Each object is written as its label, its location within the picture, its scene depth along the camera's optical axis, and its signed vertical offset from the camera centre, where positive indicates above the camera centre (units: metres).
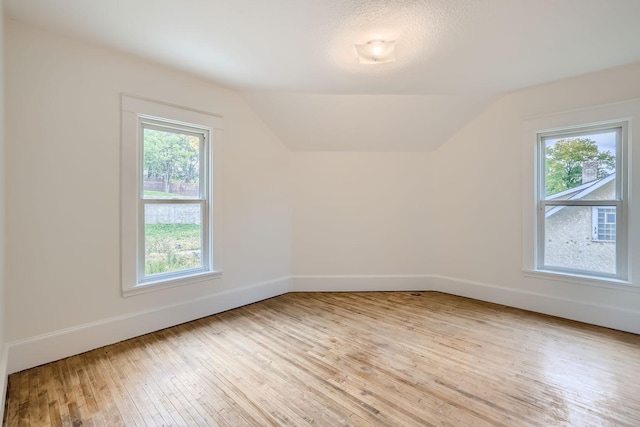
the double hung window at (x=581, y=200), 3.02 +0.14
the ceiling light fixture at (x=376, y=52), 2.33 +1.27
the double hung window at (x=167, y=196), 2.72 +0.16
